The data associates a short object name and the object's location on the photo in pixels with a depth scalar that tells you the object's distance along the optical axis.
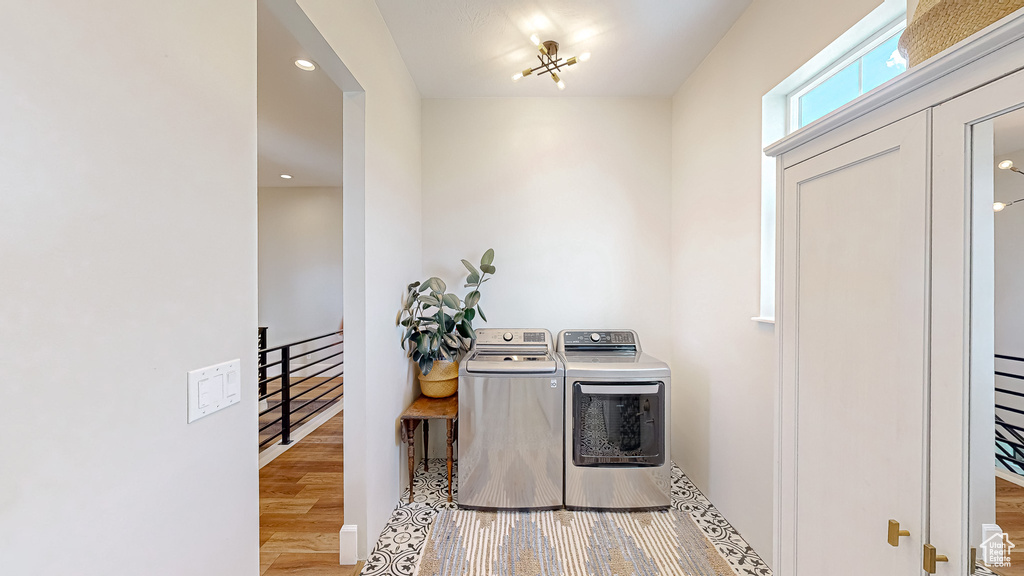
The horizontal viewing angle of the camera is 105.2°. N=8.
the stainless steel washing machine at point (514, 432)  2.20
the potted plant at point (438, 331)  2.33
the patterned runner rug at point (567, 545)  1.78
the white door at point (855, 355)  0.67
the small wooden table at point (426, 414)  2.19
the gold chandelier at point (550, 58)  2.14
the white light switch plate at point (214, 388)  0.83
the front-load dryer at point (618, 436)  2.19
